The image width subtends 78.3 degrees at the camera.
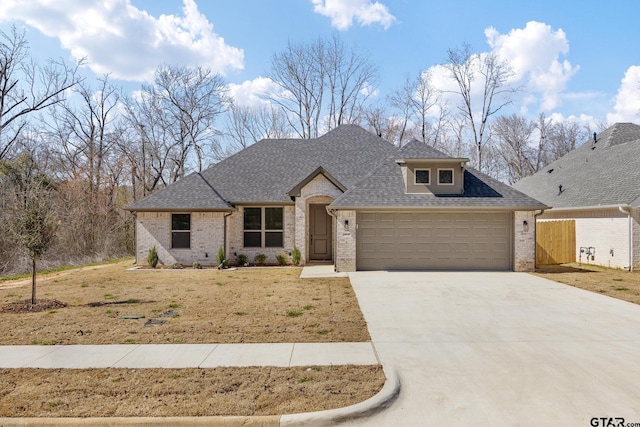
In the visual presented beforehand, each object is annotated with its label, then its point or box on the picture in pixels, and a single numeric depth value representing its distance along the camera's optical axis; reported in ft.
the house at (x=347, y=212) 47.98
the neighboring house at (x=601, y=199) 48.78
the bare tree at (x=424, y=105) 110.42
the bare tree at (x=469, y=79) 102.83
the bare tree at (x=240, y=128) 120.16
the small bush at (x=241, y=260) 54.85
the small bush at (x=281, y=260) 54.90
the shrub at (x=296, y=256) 54.13
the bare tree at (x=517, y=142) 130.21
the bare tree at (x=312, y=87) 111.24
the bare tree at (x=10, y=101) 76.28
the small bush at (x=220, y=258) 52.13
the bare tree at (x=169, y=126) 102.83
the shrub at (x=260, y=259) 55.21
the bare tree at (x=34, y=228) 29.19
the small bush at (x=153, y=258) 52.75
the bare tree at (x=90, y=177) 71.92
